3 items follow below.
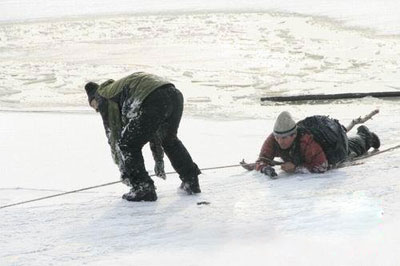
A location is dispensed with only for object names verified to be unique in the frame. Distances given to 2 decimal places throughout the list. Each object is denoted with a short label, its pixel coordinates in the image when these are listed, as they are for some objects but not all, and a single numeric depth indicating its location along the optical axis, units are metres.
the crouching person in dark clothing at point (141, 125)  9.77
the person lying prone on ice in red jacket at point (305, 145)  10.92
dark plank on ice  18.95
